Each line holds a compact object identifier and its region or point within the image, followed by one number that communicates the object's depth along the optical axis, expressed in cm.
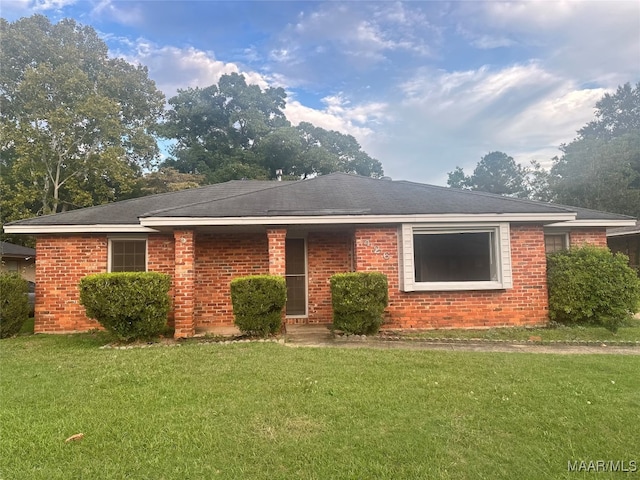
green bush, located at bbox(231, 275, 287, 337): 708
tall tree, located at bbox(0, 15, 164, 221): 2092
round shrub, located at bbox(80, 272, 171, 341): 673
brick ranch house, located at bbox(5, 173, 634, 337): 798
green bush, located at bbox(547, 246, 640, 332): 784
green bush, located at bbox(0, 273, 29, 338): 812
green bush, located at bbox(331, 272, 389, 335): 721
